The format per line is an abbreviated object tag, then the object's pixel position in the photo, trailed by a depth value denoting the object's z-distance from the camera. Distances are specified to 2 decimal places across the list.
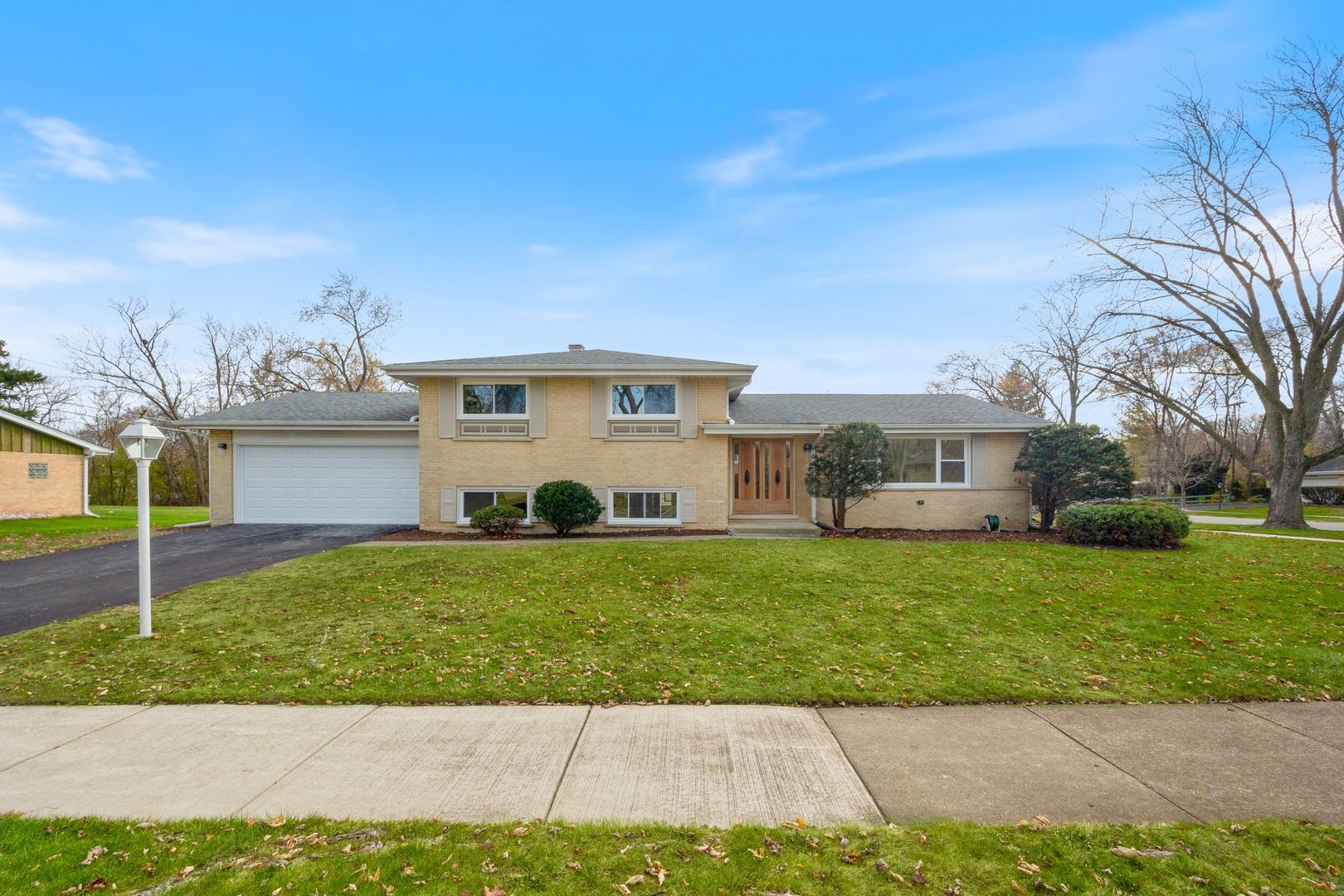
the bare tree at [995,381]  38.09
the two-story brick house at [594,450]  14.78
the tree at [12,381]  28.17
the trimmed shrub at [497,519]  13.93
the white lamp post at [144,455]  6.57
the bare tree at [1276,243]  17.22
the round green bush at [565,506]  13.68
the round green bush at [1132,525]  12.13
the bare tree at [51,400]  33.66
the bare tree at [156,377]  32.94
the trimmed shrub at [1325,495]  31.64
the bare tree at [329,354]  35.16
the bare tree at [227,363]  35.47
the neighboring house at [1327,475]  35.34
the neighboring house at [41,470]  19.20
